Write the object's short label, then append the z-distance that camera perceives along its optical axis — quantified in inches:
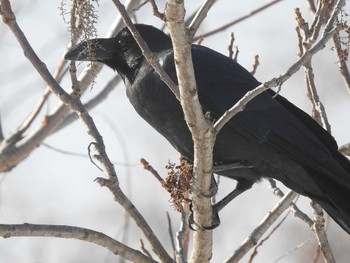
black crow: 326.0
